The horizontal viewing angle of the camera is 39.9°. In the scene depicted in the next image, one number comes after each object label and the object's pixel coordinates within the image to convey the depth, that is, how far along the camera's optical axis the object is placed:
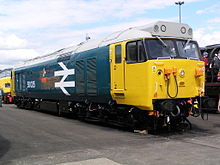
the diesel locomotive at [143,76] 9.46
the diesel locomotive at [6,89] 33.23
